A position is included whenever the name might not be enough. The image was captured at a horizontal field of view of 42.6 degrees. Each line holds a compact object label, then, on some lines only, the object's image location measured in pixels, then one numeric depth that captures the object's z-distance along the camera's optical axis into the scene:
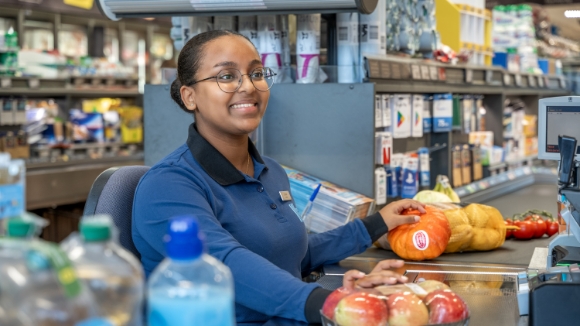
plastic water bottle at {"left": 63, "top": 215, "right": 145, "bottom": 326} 0.94
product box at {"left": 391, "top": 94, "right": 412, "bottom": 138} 3.56
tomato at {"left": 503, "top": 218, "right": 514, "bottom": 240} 3.12
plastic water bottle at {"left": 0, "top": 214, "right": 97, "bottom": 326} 0.86
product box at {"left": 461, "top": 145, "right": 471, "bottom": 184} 4.51
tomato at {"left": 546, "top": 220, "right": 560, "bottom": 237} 3.12
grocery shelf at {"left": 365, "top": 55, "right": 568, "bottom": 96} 3.25
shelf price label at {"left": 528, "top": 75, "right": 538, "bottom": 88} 6.10
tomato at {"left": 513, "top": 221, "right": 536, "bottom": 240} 3.08
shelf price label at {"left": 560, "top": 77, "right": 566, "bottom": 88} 7.28
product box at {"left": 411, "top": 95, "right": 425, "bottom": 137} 3.77
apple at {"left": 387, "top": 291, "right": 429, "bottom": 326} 1.44
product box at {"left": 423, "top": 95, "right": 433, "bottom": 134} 3.98
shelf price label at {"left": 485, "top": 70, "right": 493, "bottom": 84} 4.88
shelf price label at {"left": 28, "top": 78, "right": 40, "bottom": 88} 6.71
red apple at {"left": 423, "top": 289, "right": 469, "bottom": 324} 1.46
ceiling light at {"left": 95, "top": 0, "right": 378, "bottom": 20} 2.78
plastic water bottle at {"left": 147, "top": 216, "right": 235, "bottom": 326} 0.92
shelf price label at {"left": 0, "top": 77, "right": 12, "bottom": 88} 6.41
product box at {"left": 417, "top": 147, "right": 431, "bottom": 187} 3.76
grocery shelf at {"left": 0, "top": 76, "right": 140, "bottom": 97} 6.60
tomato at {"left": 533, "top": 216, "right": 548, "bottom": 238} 3.12
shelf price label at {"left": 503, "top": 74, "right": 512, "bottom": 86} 5.25
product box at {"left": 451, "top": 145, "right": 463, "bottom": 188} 4.36
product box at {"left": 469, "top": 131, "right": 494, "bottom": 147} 4.89
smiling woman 1.71
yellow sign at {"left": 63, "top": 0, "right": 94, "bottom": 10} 6.51
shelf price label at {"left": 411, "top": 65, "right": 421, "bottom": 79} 3.63
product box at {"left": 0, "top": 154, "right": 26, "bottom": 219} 1.06
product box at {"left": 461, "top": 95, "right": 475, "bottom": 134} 4.58
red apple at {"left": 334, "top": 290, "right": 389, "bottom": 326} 1.44
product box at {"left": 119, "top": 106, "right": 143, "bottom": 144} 7.87
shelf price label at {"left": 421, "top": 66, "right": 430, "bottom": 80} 3.76
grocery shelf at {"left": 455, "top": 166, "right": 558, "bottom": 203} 4.36
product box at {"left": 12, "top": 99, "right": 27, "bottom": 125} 6.52
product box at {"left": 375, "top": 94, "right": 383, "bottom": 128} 3.34
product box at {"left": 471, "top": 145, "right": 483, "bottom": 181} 4.70
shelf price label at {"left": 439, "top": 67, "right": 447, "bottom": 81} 4.06
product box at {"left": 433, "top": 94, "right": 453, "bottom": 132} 4.04
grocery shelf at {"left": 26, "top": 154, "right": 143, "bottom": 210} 6.07
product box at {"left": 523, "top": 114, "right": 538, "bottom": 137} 6.13
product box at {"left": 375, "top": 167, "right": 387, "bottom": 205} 3.18
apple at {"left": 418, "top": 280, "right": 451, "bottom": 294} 1.55
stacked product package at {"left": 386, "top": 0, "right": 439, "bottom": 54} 3.79
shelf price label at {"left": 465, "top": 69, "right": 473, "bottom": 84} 4.49
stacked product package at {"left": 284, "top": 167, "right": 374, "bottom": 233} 2.86
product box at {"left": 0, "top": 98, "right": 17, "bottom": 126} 6.43
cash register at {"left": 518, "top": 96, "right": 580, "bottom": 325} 1.66
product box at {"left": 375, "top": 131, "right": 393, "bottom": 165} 3.31
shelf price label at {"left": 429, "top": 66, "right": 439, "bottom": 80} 3.90
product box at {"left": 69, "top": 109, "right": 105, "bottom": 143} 7.32
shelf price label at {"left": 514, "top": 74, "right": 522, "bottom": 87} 5.61
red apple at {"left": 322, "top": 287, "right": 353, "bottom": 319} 1.50
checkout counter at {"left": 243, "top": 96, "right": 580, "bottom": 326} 1.67
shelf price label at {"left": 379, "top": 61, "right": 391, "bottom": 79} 3.24
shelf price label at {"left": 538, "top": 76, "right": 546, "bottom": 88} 6.48
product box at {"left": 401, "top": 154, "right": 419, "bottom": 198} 3.52
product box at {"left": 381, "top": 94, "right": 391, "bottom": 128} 3.42
